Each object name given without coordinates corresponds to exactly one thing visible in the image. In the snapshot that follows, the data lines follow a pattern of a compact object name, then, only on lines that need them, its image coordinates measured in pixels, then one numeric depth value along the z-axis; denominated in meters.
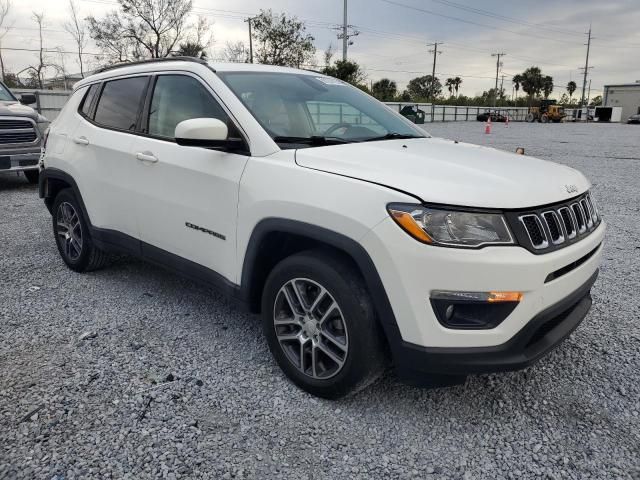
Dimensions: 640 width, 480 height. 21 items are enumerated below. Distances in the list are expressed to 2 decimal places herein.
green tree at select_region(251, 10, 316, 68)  40.69
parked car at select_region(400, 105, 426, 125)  29.29
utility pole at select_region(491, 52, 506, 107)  68.97
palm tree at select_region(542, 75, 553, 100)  87.44
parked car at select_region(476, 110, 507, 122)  52.69
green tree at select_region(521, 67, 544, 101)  87.43
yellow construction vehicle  49.19
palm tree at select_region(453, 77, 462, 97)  102.62
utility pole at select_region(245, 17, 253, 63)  43.33
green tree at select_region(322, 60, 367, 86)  34.75
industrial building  59.34
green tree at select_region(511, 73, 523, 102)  95.08
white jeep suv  2.20
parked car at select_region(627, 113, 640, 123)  48.22
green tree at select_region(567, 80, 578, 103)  110.50
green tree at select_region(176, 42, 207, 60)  38.41
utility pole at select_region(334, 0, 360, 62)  38.32
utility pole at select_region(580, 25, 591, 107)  80.74
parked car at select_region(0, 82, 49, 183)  8.45
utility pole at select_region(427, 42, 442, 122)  69.08
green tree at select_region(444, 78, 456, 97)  103.00
